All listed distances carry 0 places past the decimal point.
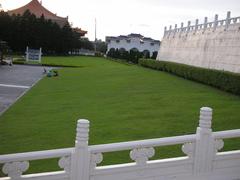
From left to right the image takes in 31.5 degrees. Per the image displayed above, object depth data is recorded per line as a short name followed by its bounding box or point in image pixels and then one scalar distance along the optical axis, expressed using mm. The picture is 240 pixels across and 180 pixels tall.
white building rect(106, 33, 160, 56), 70875
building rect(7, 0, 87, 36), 65312
